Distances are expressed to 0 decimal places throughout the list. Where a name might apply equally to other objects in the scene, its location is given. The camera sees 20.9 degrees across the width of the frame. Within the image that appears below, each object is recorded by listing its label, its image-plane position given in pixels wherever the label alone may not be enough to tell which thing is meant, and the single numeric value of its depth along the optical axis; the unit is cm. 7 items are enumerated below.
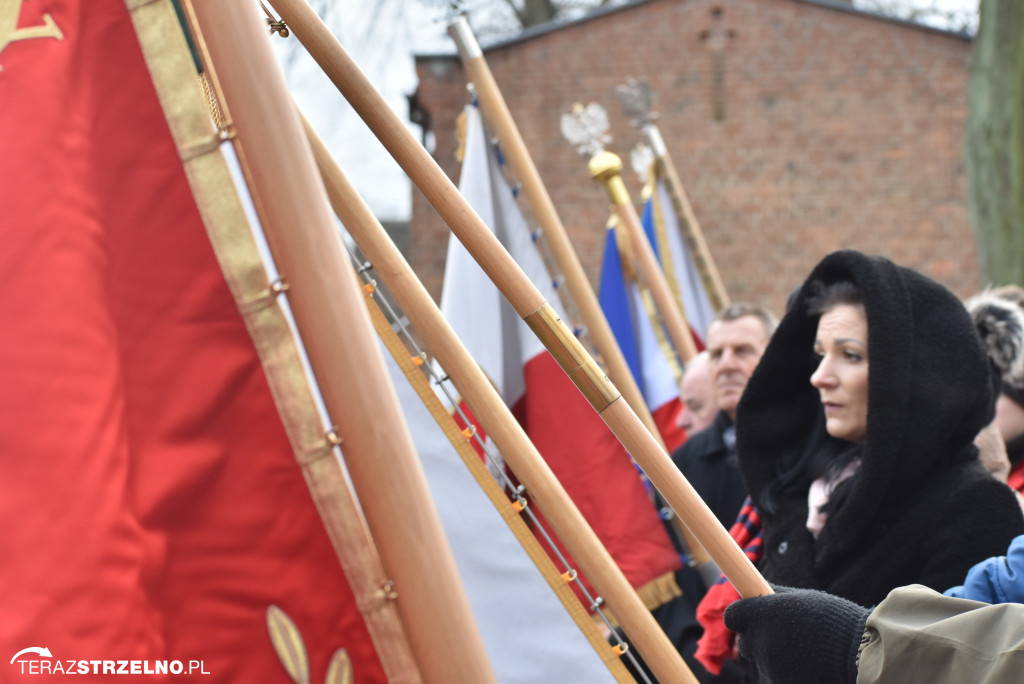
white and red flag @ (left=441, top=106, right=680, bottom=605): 381
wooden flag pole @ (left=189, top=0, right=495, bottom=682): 250
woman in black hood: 295
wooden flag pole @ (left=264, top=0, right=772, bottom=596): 276
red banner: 252
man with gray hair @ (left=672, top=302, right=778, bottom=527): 388
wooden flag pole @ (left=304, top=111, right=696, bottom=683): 285
